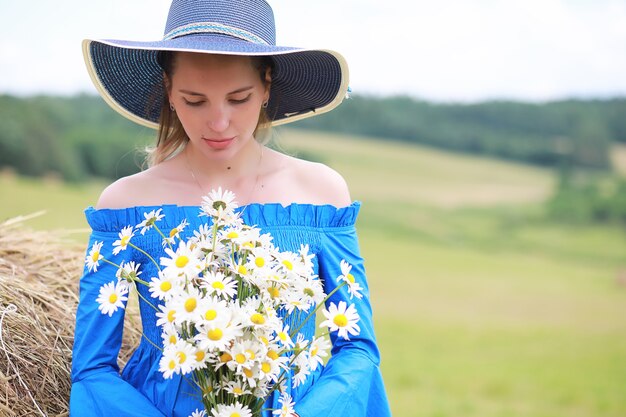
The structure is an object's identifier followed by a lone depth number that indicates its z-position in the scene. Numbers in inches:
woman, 81.0
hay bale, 90.0
